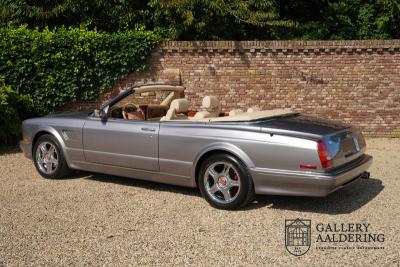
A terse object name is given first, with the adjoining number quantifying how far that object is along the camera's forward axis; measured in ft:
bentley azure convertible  17.03
